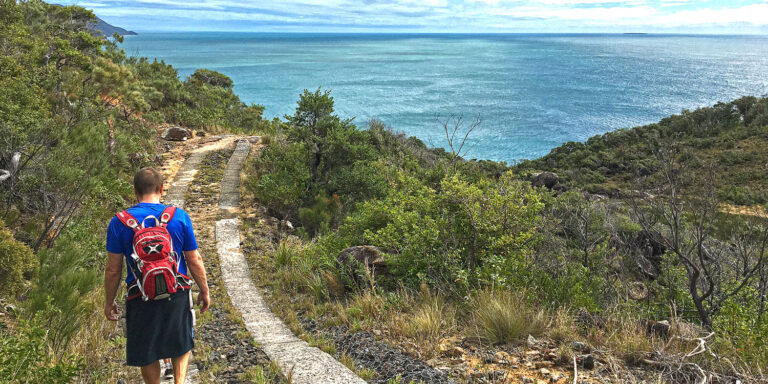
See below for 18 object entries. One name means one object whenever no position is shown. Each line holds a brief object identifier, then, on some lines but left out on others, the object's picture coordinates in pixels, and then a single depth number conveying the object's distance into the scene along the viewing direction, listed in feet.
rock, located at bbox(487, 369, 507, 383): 12.52
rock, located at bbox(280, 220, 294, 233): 34.63
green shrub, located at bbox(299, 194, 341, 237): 36.09
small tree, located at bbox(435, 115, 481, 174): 156.03
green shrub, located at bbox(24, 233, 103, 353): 13.87
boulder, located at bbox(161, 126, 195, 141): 54.90
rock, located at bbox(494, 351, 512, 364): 13.56
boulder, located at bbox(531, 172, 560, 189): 103.45
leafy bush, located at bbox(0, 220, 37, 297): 14.83
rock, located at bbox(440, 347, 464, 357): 14.30
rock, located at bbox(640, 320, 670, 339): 14.67
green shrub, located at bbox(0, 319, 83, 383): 9.38
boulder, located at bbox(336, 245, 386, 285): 21.67
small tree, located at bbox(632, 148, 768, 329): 16.66
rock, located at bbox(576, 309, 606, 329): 15.39
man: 9.86
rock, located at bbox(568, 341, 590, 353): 13.62
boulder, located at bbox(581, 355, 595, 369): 12.80
